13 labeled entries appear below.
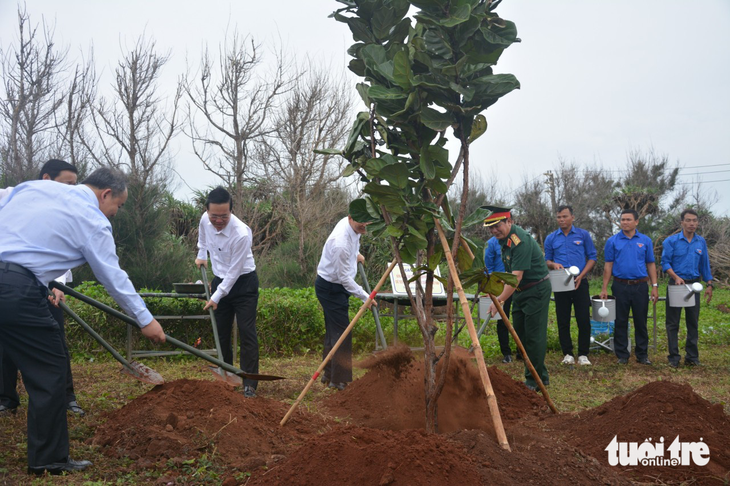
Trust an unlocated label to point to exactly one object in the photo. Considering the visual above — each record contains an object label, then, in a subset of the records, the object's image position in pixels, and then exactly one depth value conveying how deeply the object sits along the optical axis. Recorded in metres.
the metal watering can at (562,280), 7.67
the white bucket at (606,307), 7.74
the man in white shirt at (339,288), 6.27
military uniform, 6.14
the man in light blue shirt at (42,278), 3.47
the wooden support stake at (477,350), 3.48
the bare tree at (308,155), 13.86
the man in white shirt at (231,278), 5.68
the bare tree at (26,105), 14.23
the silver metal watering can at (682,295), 7.36
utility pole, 25.39
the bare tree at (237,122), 13.67
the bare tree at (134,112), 13.29
